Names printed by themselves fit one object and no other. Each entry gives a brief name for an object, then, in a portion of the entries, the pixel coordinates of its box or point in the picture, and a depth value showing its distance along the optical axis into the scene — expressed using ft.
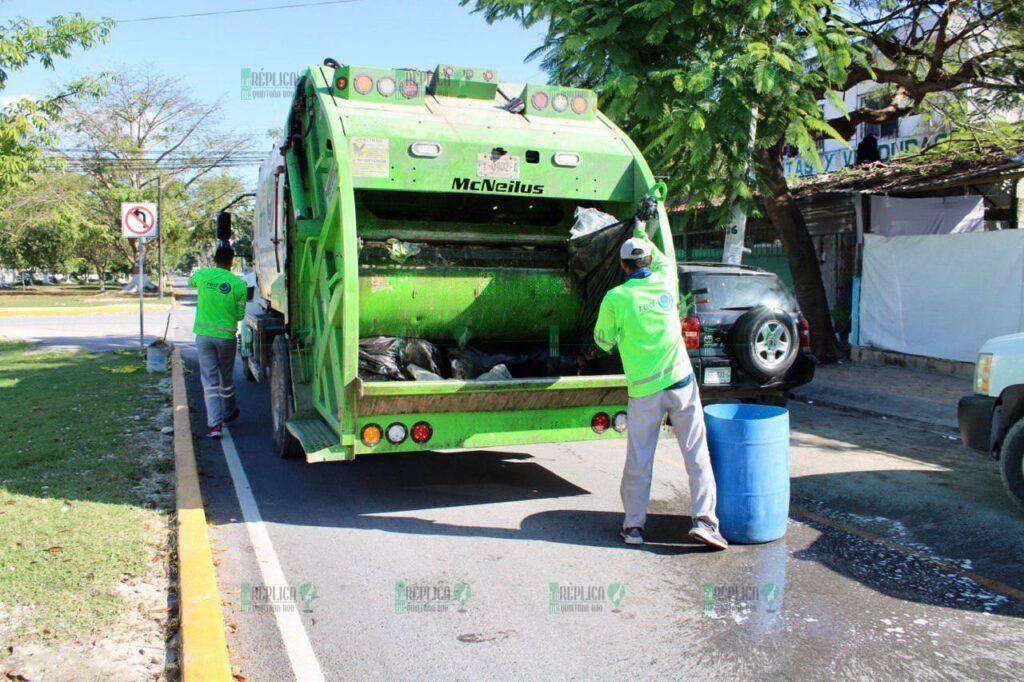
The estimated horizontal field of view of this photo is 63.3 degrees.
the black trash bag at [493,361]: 20.95
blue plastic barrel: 15.93
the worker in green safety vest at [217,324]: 25.98
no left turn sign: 43.09
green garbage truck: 17.47
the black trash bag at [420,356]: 20.77
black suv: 25.80
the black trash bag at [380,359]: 20.16
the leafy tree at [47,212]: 114.32
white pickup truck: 17.93
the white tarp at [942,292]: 36.52
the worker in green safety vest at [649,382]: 15.94
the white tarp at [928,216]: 45.44
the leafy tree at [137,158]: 124.57
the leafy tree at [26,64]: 40.47
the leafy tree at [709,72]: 30.42
